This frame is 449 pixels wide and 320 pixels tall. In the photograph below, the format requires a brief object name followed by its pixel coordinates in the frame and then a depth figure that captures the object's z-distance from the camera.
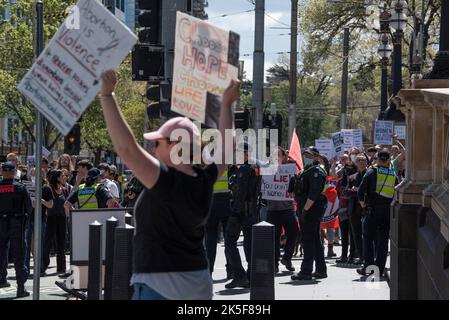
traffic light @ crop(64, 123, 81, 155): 24.67
